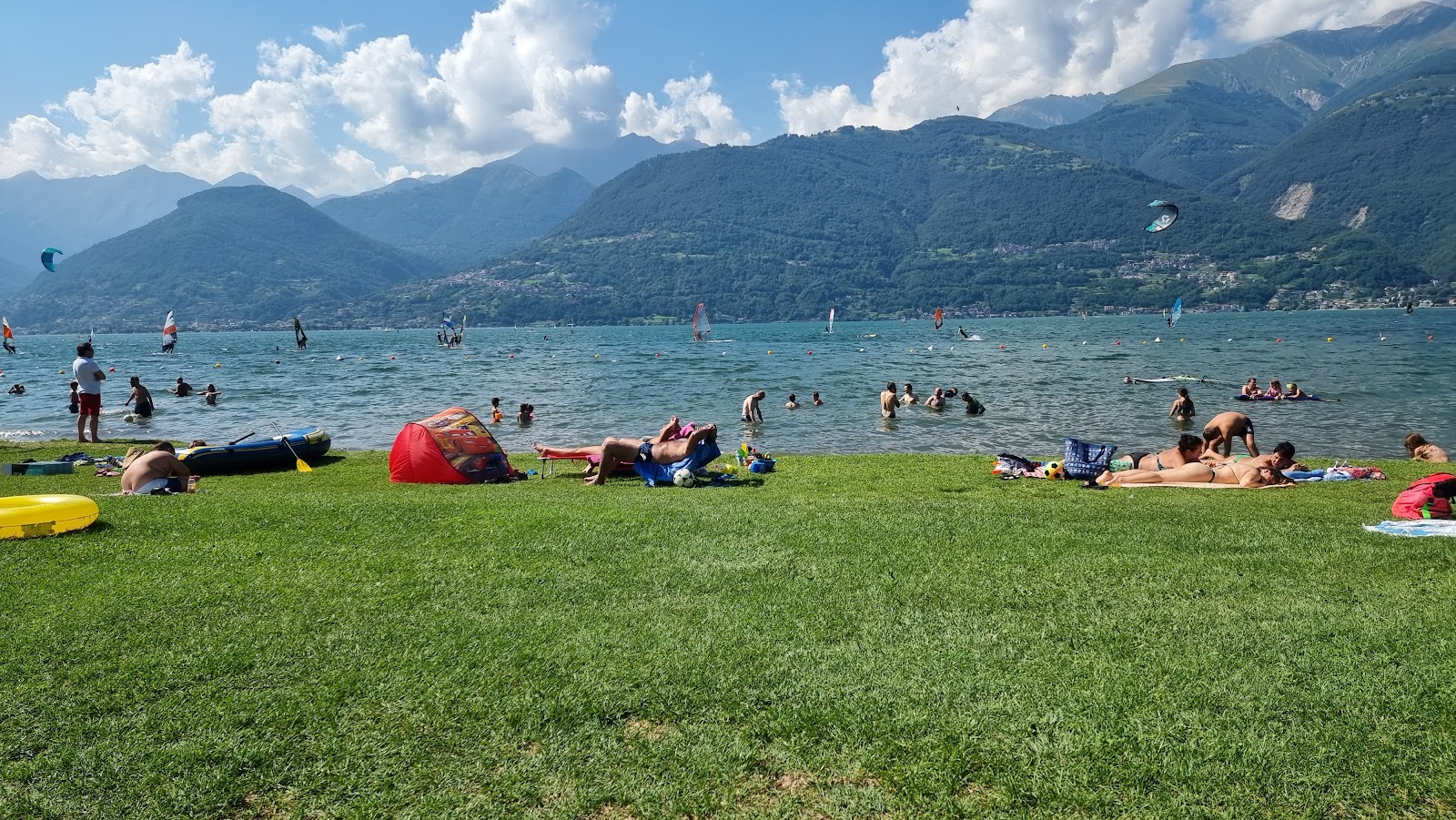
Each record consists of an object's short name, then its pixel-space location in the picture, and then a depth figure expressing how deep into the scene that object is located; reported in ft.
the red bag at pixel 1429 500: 28.86
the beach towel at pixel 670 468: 41.73
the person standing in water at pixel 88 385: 58.85
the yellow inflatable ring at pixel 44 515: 25.06
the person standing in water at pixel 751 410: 84.84
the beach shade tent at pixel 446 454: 42.60
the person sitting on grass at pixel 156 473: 36.86
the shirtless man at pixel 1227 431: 48.34
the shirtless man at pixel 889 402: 89.71
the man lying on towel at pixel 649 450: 42.24
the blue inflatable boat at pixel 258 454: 47.91
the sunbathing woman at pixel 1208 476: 38.96
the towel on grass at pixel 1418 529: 26.25
